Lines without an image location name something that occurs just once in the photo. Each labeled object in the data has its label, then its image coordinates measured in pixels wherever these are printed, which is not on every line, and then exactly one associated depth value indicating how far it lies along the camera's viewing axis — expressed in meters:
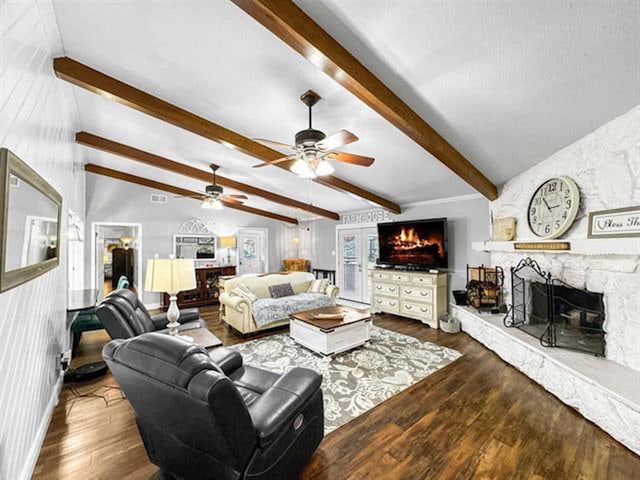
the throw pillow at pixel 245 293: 4.61
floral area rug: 2.66
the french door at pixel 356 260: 6.86
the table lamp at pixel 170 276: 2.51
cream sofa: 4.47
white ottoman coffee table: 3.64
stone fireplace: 2.27
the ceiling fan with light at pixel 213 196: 4.96
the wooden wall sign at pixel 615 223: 2.31
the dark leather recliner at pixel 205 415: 1.24
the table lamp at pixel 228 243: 7.81
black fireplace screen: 2.78
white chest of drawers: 4.96
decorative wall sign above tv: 6.50
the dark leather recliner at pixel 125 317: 2.46
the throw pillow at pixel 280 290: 5.33
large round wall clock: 2.89
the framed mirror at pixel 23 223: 1.30
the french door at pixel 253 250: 8.23
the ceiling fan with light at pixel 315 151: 2.45
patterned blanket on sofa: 4.55
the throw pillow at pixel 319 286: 5.66
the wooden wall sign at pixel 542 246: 2.89
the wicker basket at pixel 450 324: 4.61
